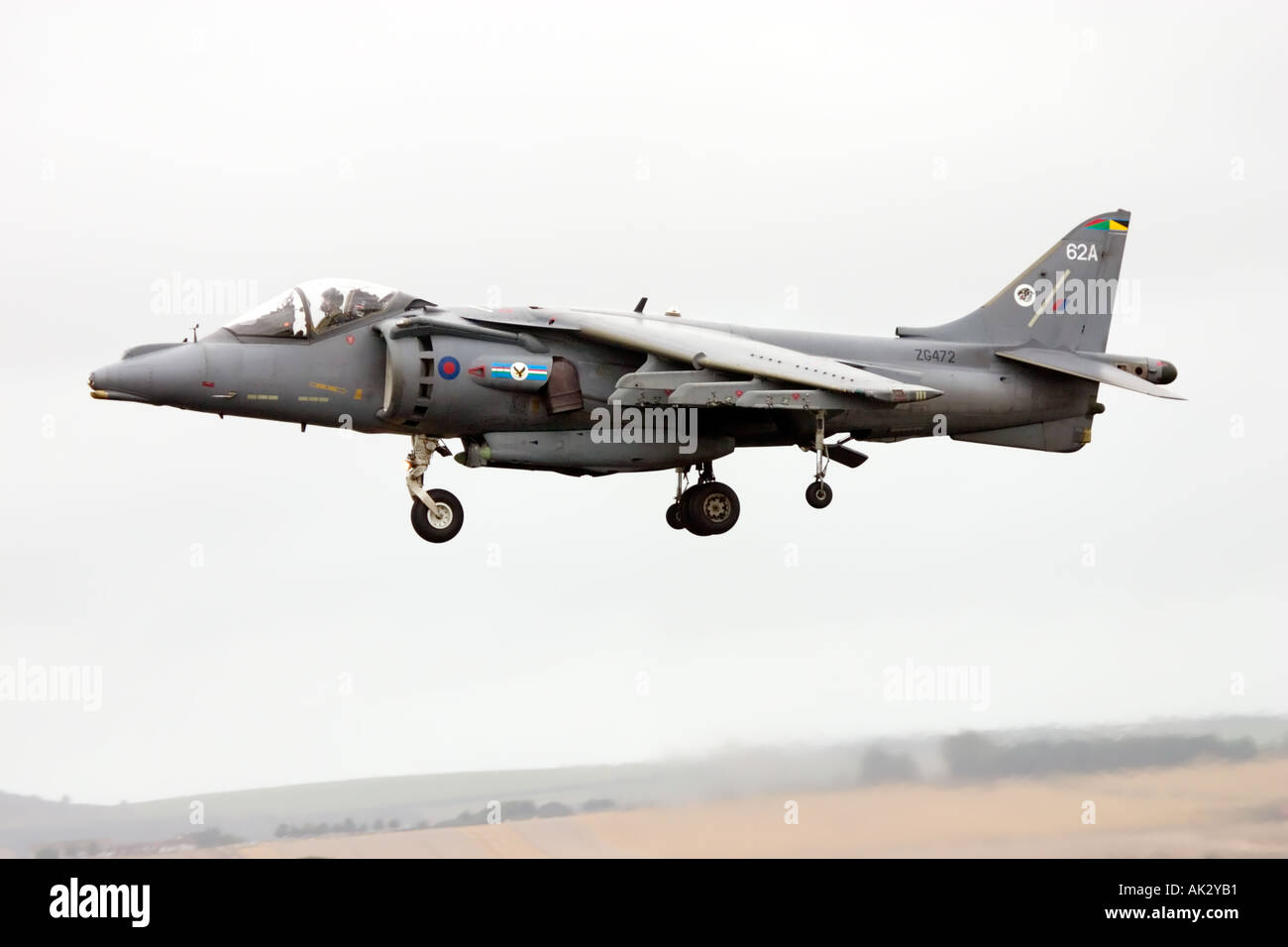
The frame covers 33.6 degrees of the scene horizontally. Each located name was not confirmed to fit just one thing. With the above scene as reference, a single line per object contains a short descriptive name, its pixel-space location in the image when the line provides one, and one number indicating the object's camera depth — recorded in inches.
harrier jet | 963.3
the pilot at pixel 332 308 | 975.0
